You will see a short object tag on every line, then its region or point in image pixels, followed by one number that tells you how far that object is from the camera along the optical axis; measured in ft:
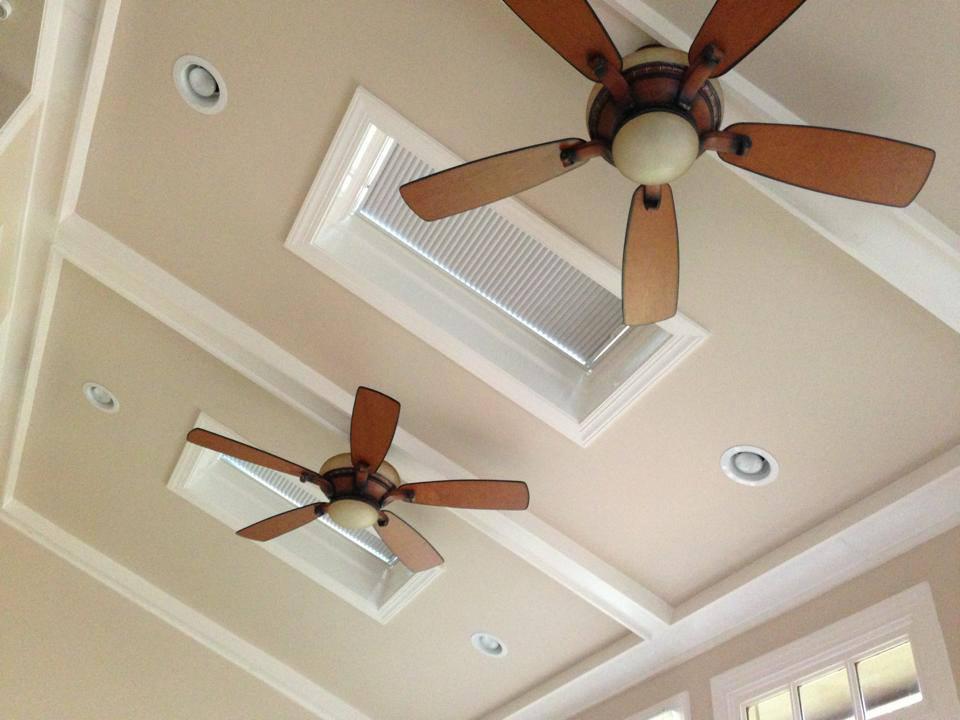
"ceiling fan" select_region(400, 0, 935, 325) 5.57
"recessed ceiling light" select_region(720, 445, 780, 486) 9.81
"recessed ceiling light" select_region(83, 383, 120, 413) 13.54
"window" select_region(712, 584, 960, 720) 8.96
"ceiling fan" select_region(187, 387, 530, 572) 9.45
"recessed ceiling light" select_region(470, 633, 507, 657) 14.10
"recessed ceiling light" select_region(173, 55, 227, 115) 9.15
